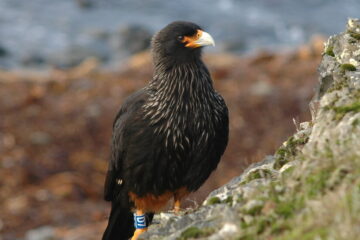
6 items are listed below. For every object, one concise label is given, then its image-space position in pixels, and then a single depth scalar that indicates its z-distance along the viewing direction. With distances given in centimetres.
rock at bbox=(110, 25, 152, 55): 4781
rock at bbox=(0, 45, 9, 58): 4547
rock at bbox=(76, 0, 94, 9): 5428
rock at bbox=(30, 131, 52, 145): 2594
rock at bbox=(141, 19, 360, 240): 695
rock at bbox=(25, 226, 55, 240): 2120
